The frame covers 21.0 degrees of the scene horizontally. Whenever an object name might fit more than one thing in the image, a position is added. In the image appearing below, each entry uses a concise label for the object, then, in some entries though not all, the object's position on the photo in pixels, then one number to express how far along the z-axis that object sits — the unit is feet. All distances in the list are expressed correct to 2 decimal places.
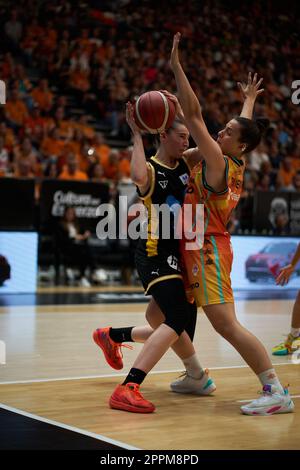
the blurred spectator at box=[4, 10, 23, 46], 56.18
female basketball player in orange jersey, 15.29
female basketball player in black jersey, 15.71
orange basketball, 15.97
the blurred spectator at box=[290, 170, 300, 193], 52.65
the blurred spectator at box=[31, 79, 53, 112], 53.06
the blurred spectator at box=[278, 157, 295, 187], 55.88
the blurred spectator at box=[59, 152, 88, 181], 43.70
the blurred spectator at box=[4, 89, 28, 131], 49.48
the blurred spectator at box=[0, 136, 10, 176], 42.68
